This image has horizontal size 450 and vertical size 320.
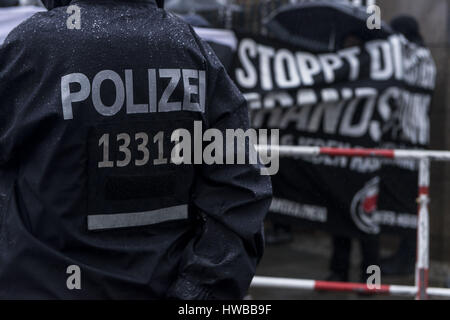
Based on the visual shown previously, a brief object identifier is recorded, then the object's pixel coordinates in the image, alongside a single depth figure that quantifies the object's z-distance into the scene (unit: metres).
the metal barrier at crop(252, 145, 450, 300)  9.03
